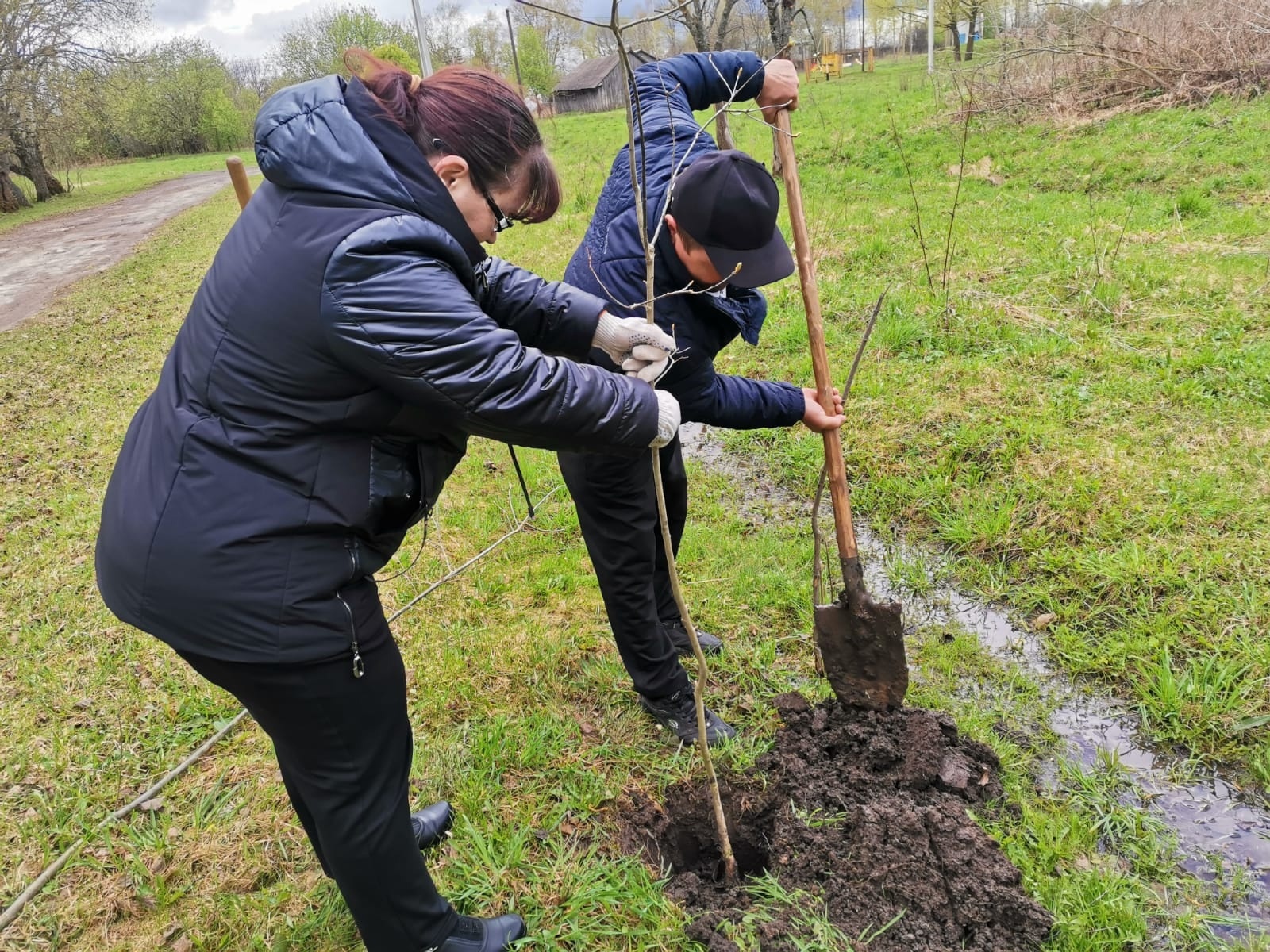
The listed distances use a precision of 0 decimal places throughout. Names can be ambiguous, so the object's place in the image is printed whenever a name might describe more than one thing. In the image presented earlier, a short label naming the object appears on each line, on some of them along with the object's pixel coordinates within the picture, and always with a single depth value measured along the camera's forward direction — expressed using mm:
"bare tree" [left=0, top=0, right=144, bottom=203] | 18406
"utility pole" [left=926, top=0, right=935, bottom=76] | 21391
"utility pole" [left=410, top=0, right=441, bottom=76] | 11671
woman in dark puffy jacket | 1305
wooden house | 45375
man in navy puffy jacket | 2061
